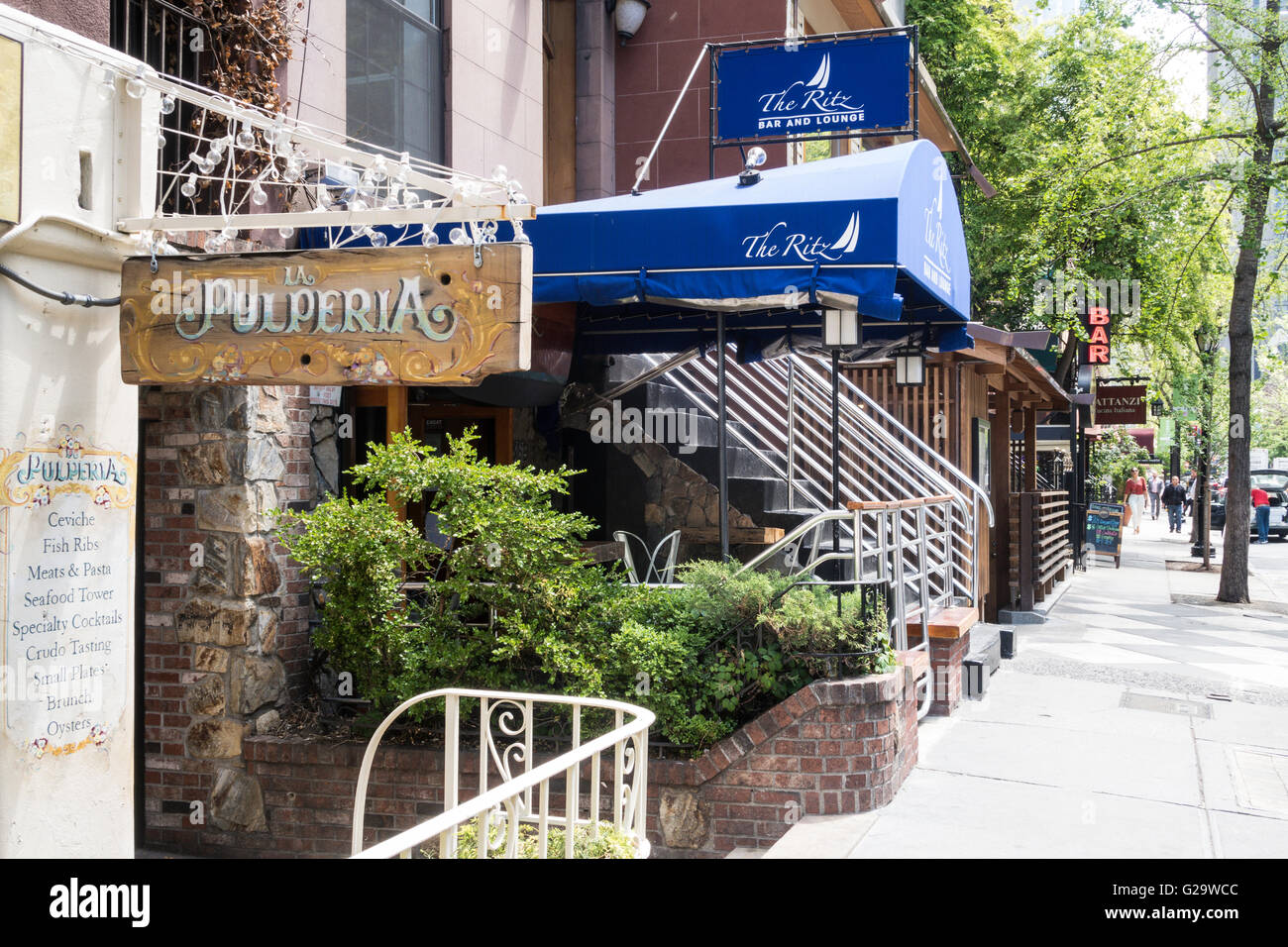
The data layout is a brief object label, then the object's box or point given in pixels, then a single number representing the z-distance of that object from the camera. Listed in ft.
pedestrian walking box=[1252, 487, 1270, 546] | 103.19
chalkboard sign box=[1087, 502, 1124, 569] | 73.97
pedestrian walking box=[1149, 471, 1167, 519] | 159.32
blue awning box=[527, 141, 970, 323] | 21.07
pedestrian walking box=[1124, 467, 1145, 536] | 106.32
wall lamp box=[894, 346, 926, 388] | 30.90
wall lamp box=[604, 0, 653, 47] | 39.06
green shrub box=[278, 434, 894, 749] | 19.51
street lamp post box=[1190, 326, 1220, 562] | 72.74
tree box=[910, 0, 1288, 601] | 52.90
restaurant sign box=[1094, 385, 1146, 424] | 82.02
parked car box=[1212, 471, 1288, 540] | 108.06
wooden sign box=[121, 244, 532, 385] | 13.62
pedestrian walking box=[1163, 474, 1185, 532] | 116.47
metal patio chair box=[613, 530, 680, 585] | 26.27
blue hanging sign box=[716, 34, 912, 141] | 30.30
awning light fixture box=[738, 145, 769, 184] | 23.42
